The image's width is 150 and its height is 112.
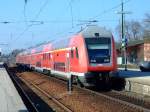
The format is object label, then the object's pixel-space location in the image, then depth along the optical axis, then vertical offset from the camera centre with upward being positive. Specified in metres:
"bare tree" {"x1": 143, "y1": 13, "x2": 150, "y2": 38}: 60.81 +7.08
